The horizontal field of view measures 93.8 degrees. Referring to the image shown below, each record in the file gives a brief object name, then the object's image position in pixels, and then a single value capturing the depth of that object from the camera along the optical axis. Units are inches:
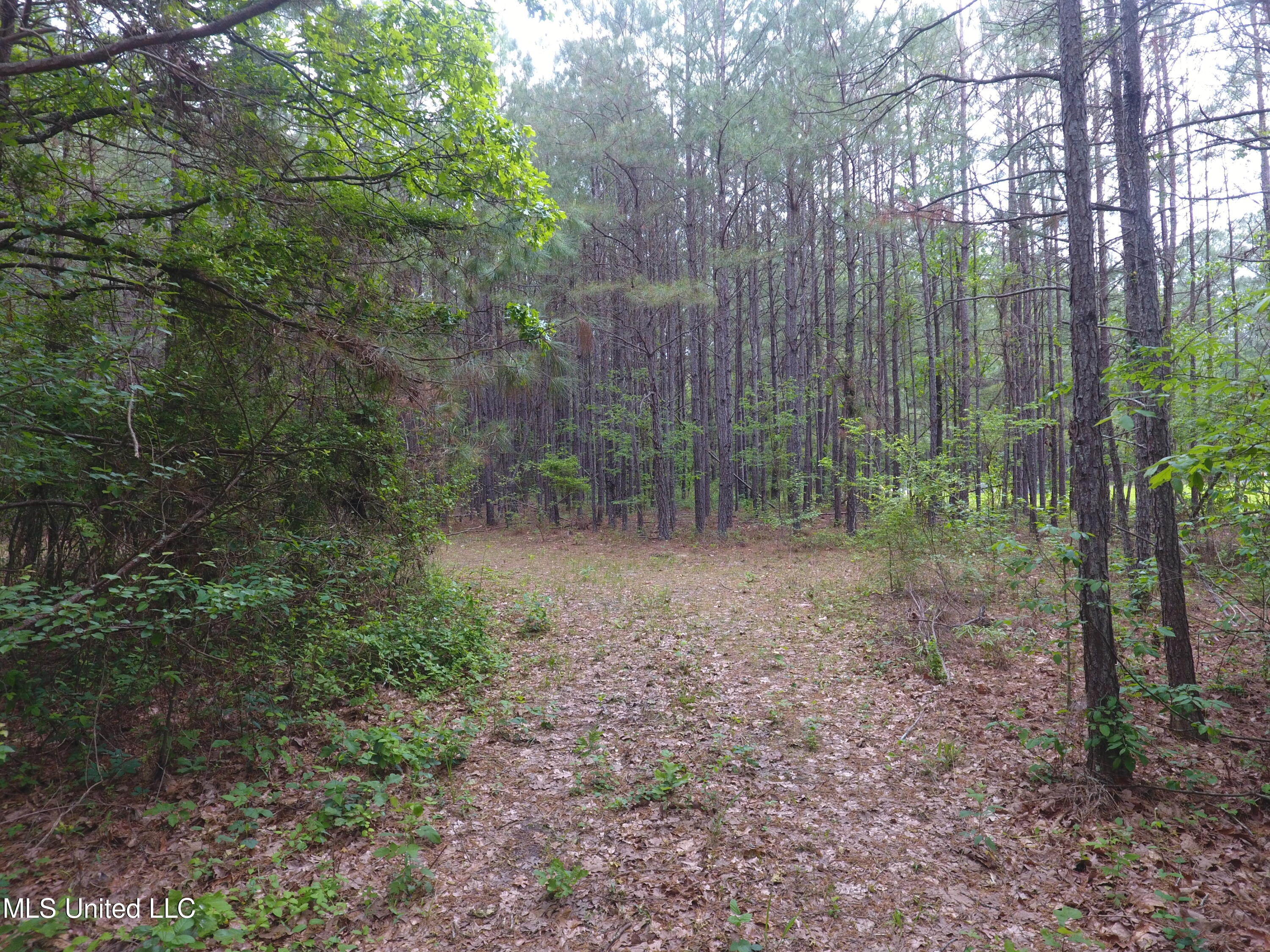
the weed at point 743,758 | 185.0
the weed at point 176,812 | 147.3
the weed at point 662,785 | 167.6
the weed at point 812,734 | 198.2
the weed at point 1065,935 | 115.0
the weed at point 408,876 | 132.4
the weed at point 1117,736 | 154.2
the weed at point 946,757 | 181.6
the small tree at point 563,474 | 744.3
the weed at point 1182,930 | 112.1
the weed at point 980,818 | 146.6
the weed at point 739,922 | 117.0
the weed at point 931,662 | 246.1
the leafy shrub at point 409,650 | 223.0
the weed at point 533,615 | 324.8
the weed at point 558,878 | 133.0
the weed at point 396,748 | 177.9
